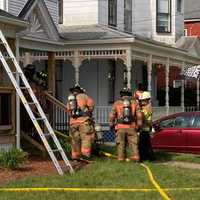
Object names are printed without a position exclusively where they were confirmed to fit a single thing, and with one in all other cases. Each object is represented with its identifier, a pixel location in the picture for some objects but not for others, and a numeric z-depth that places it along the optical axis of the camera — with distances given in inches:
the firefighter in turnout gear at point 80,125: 563.8
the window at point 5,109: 597.1
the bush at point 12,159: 503.2
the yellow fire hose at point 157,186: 397.7
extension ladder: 496.4
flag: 1170.6
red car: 713.6
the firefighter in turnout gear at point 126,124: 577.0
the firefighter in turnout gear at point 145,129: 615.5
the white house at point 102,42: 815.1
